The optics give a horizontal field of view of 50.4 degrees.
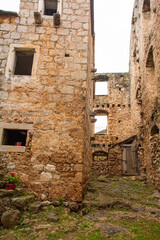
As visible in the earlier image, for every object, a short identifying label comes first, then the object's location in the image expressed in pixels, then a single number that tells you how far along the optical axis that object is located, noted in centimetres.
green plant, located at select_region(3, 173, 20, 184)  366
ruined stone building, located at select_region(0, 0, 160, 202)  404
